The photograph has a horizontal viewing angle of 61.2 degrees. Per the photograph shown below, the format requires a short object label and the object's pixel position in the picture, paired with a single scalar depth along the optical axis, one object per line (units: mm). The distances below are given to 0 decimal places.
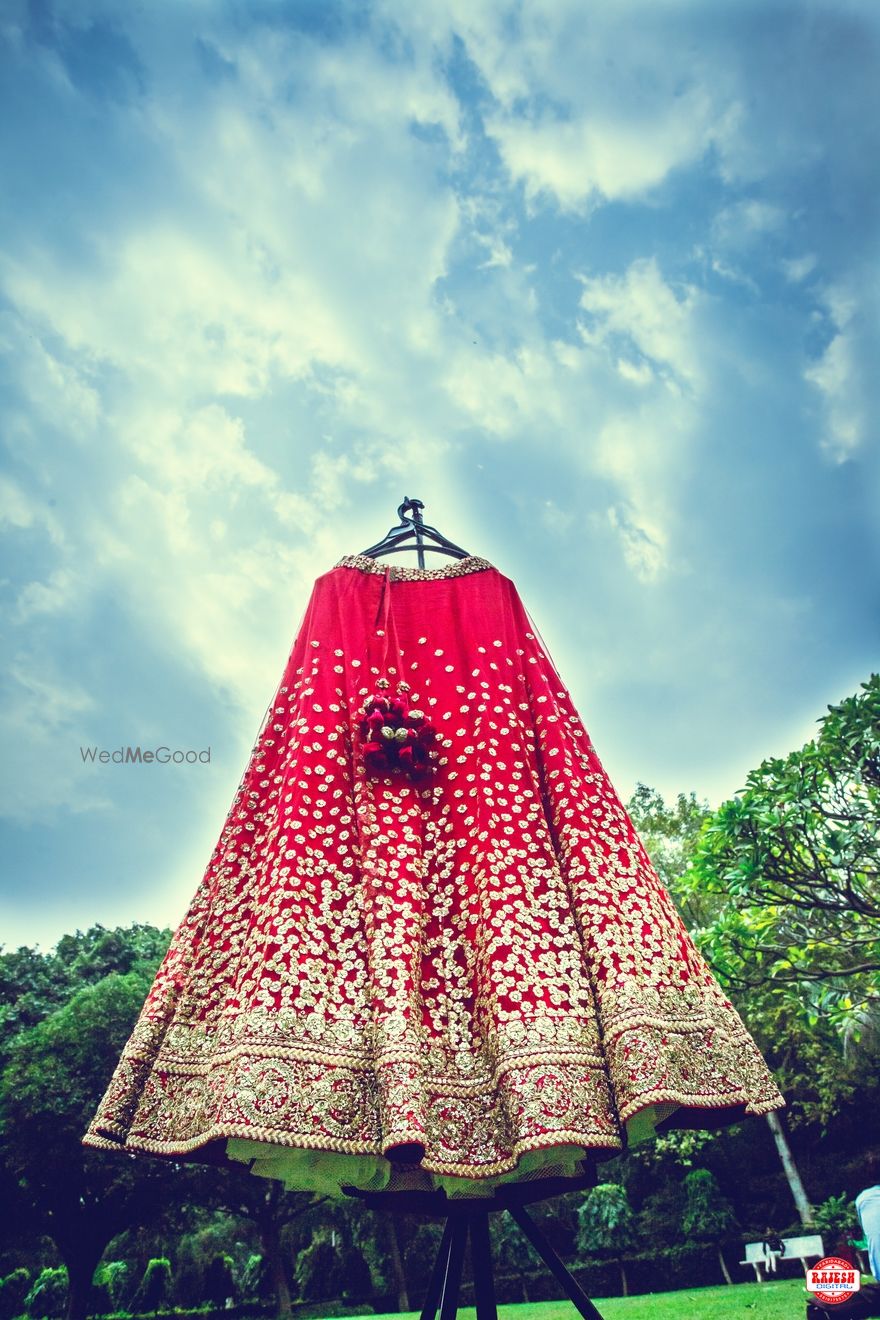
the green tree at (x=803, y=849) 4785
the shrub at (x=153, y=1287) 14073
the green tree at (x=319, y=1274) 15453
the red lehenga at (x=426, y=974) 1320
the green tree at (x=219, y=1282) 14595
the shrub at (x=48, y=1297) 13266
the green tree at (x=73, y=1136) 9055
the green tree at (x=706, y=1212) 12992
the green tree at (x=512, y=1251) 13227
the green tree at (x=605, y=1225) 13406
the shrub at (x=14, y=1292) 13781
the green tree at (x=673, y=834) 13804
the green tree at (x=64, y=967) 11352
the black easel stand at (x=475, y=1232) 1536
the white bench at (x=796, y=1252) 10453
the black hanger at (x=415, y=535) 2695
